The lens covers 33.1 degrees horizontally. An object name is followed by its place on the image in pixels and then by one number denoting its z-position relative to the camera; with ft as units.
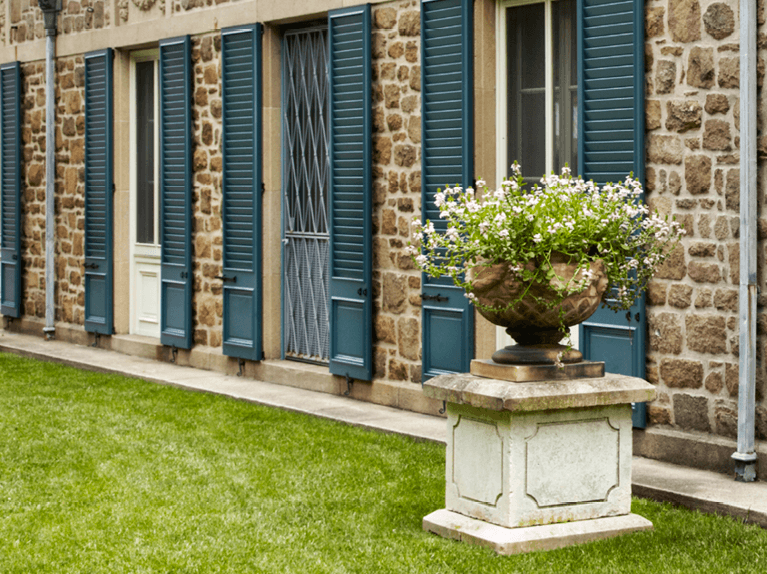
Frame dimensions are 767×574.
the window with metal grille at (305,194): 34.50
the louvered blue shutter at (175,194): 38.11
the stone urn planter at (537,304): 18.25
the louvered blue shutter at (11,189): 47.47
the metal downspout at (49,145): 44.75
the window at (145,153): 41.86
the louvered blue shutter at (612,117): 24.41
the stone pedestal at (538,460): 18.51
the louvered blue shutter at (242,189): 35.42
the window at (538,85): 27.27
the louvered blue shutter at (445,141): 28.58
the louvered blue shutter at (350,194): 31.42
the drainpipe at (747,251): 22.17
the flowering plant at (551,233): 18.07
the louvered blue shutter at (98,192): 42.16
